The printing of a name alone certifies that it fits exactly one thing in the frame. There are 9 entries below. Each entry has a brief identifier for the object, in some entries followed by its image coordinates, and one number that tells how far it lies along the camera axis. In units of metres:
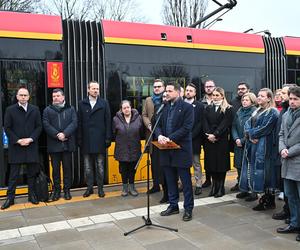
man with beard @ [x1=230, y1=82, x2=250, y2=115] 6.47
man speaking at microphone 4.90
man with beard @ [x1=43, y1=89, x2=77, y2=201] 5.89
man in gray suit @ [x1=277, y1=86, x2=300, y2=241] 4.29
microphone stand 4.55
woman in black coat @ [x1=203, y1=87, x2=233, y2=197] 5.94
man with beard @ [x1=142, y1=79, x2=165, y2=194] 6.07
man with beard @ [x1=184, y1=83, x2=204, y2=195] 6.12
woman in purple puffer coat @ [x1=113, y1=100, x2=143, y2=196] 6.17
